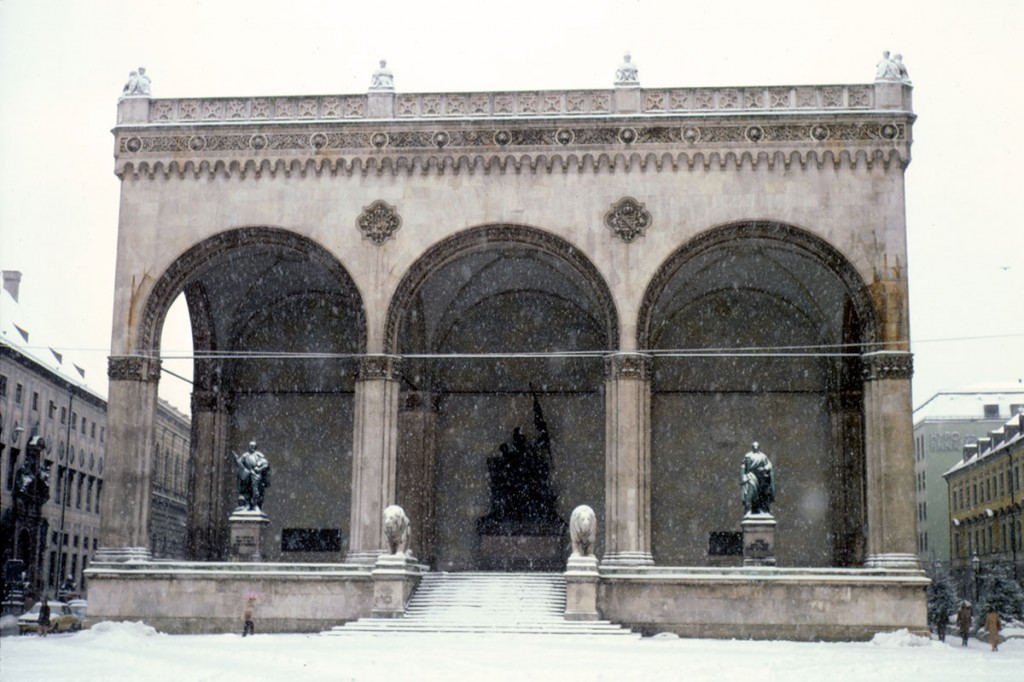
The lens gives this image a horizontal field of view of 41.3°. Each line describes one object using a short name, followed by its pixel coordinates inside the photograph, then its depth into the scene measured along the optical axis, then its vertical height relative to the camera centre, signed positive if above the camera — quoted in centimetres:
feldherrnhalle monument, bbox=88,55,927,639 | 3012 +551
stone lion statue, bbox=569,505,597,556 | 2909 +55
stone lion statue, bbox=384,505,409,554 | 2948 +55
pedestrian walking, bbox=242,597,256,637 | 2861 -140
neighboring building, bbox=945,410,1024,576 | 6388 +318
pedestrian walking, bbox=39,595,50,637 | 3603 -179
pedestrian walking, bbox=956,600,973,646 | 3219 -139
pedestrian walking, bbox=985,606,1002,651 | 2956 -145
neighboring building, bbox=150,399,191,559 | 7812 +412
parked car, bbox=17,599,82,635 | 3631 -194
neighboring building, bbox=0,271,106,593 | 5731 +423
